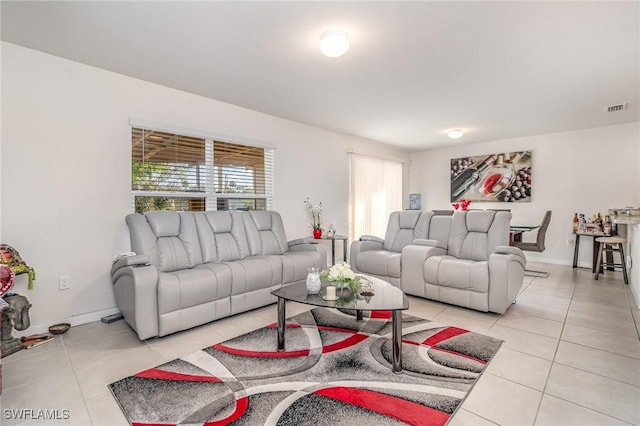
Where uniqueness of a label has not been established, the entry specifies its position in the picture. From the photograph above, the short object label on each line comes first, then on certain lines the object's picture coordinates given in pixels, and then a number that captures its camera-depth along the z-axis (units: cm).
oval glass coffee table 202
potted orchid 498
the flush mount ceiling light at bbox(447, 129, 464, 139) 529
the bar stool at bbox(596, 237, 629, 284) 423
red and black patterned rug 162
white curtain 587
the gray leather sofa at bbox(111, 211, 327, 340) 250
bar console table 472
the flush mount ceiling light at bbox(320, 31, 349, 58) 233
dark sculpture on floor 221
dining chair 465
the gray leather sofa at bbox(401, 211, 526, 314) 301
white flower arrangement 240
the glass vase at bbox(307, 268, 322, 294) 244
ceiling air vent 403
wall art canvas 582
